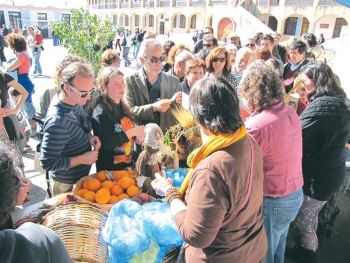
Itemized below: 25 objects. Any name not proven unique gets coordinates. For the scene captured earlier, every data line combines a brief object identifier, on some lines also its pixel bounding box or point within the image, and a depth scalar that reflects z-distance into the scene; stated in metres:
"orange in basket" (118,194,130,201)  1.88
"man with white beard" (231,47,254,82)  3.76
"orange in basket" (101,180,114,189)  1.95
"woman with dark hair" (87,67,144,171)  2.20
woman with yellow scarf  1.17
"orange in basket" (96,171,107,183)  2.05
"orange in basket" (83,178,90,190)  1.94
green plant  4.71
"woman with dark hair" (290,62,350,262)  2.13
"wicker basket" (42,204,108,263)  1.42
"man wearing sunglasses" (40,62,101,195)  1.93
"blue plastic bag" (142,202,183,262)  1.66
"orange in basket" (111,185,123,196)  1.91
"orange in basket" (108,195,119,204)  1.85
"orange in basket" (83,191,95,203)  1.82
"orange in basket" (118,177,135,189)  1.98
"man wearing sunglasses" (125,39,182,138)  2.82
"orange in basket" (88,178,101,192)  1.92
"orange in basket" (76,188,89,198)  1.86
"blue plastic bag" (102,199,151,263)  1.51
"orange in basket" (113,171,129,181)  2.11
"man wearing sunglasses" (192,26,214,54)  7.01
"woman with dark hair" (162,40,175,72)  5.00
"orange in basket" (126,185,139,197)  1.93
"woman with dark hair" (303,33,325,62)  5.66
